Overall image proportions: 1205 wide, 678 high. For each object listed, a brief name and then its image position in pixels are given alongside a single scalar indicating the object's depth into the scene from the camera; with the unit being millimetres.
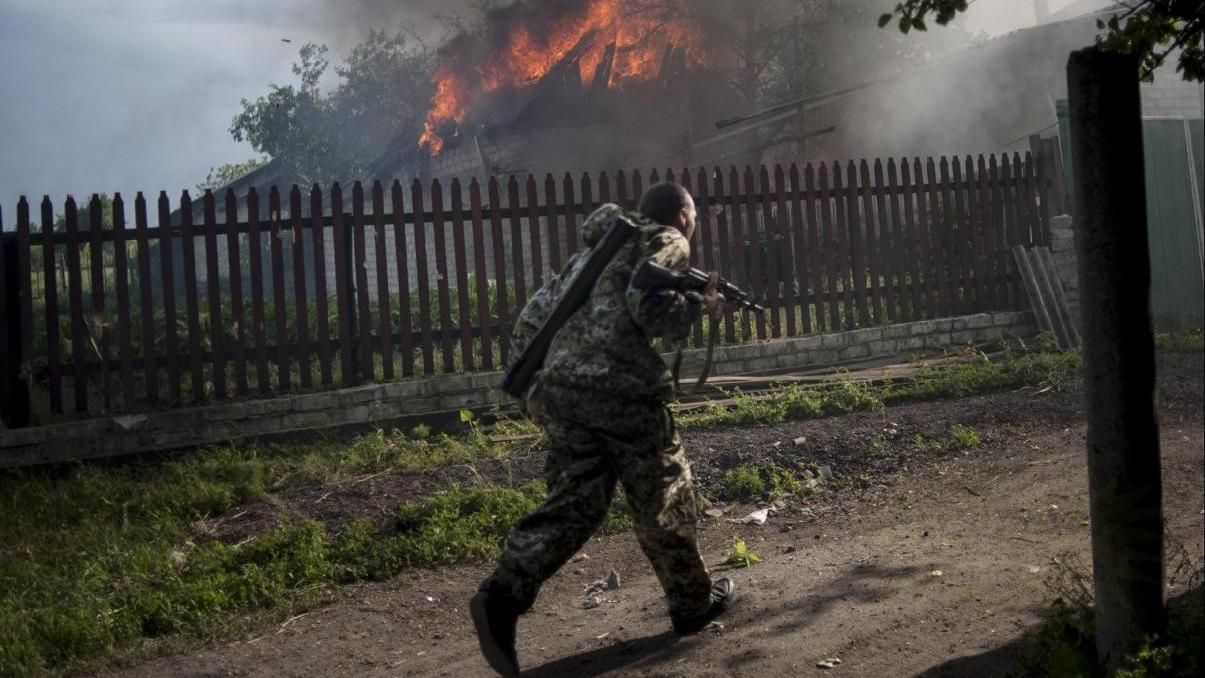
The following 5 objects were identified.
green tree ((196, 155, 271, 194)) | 44344
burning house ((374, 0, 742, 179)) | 20297
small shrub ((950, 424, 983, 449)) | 7117
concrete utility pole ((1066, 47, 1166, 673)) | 2719
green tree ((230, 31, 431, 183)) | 30797
